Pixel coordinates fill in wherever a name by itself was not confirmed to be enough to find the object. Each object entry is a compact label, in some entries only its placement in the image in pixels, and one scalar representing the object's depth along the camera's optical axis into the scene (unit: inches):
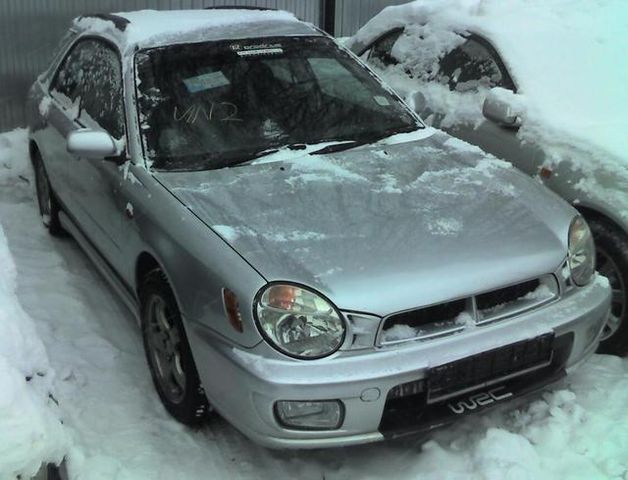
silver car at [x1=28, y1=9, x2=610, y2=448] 102.4
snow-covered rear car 147.4
